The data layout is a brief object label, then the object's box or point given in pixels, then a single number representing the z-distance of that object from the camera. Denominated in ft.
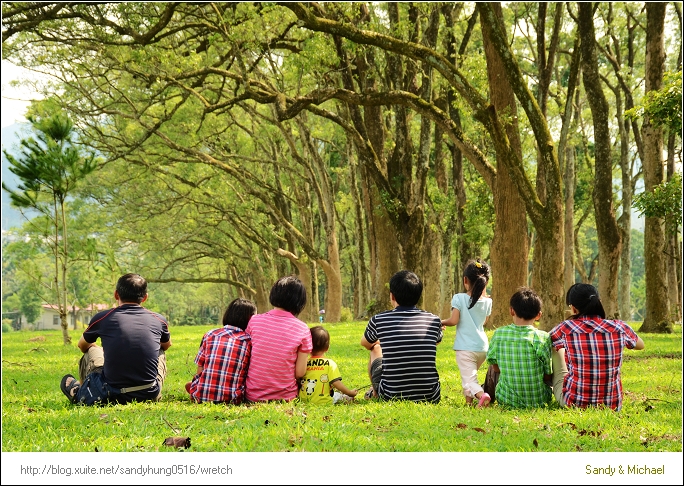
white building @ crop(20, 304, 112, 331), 390.38
